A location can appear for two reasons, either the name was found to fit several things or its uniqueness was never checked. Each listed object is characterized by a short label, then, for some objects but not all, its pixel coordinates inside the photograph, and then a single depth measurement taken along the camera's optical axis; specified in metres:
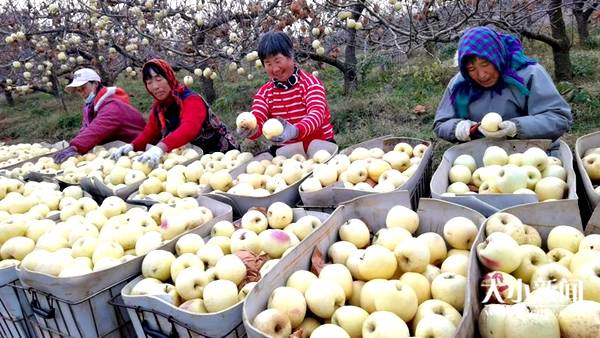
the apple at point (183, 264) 1.69
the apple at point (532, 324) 1.07
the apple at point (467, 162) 2.29
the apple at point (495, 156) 2.18
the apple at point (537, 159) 2.04
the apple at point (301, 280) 1.45
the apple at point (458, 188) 2.06
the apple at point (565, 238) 1.47
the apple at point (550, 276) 1.28
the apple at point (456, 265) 1.47
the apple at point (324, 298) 1.38
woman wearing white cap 3.95
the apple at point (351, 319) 1.31
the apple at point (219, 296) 1.44
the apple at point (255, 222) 1.97
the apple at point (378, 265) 1.50
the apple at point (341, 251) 1.65
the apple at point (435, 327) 1.16
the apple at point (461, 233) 1.58
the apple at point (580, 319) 1.05
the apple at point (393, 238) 1.62
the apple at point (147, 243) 1.87
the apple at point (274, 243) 1.76
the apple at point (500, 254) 1.31
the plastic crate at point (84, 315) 1.63
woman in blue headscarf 2.35
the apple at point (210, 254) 1.76
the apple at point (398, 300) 1.31
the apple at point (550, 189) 1.86
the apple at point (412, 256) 1.48
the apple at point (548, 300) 1.14
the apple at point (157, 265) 1.70
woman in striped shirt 2.88
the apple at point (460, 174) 2.19
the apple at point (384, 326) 1.18
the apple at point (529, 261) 1.39
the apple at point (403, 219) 1.74
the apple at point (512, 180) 1.88
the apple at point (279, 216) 1.98
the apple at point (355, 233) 1.75
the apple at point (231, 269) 1.59
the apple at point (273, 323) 1.23
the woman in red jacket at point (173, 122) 3.38
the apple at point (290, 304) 1.34
